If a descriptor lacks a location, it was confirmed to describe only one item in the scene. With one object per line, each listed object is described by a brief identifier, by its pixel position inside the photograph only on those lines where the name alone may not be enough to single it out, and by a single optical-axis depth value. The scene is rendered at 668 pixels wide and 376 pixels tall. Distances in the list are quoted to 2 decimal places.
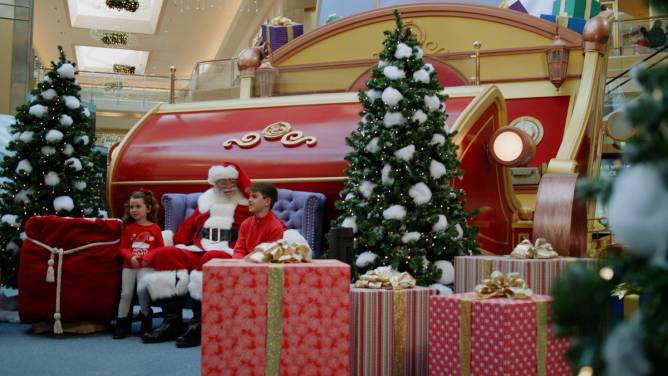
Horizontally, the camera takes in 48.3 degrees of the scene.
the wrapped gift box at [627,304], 3.52
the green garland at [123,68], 32.75
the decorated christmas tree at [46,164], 6.35
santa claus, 4.85
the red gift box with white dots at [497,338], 2.86
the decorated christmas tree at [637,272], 0.81
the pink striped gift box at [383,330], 3.34
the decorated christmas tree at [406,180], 4.54
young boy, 4.66
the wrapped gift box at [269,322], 2.98
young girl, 5.02
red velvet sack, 5.12
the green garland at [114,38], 26.65
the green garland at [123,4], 22.92
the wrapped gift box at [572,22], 7.83
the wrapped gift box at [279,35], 9.07
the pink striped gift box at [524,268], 3.68
